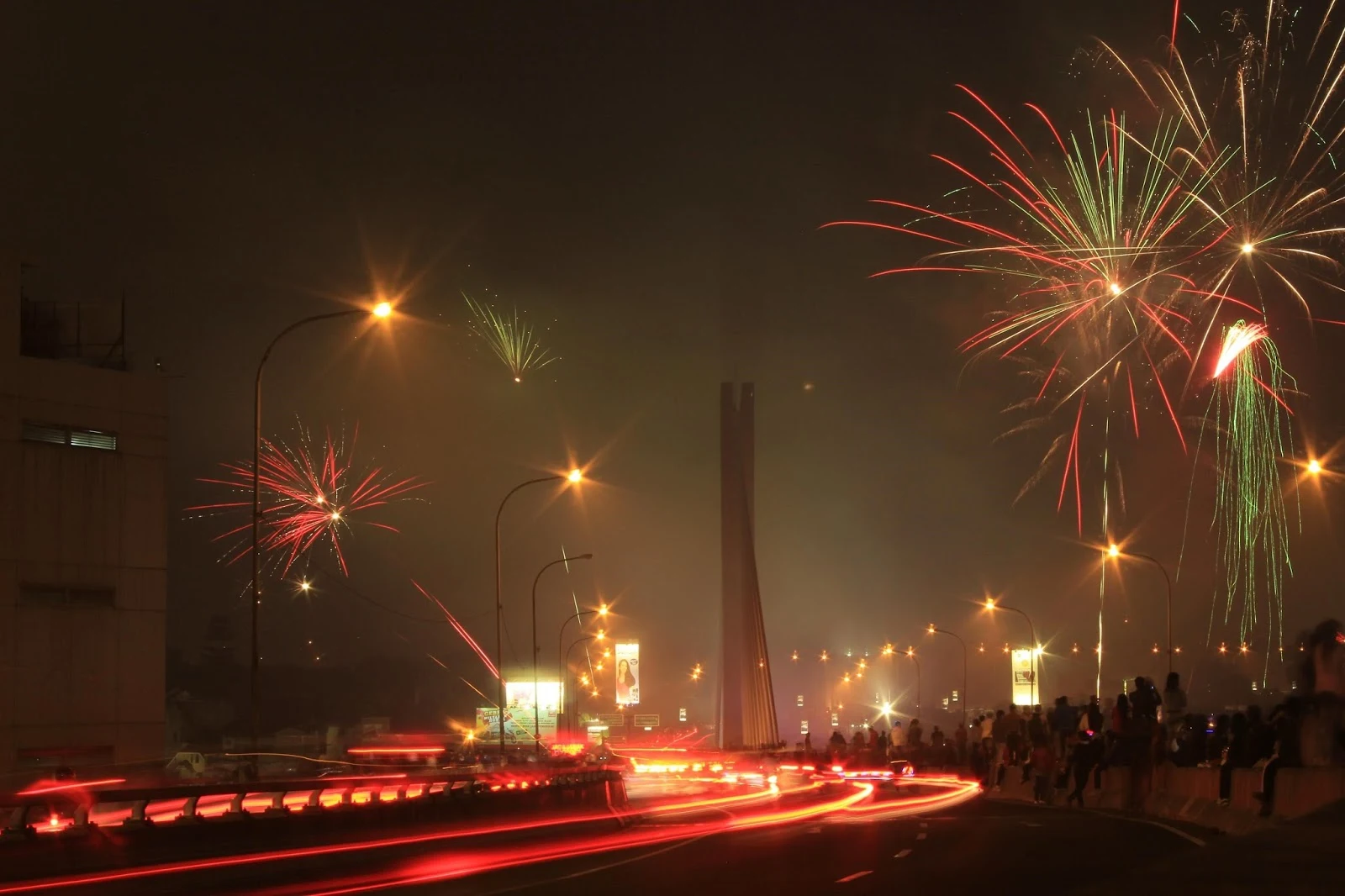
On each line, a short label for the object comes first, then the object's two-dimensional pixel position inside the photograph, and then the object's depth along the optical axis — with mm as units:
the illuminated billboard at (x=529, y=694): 115312
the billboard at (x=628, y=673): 154250
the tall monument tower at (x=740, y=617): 97000
